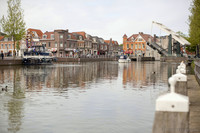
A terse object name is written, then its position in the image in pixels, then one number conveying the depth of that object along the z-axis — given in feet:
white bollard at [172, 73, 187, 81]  23.31
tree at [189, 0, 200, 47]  100.49
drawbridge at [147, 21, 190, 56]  193.17
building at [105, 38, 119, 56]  455.50
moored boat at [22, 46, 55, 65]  169.68
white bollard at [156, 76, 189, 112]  10.31
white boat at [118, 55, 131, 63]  242.78
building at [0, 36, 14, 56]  314.32
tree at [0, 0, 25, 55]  158.10
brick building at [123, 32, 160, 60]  357.00
